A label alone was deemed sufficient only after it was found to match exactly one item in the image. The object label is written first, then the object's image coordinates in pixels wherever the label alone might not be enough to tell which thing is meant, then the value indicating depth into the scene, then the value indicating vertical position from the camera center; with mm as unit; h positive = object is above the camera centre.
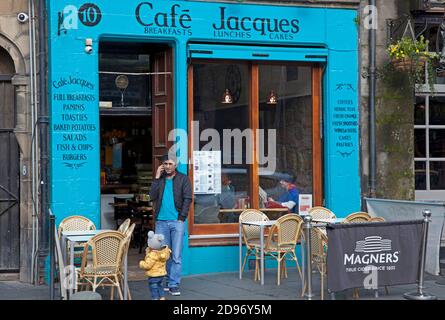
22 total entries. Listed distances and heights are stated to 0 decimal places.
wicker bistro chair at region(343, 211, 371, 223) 11605 -935
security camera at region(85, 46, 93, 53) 11977 +1679
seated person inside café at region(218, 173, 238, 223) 13133 -719
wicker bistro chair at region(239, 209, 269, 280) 12203 -1195
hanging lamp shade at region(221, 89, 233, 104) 13227 +992
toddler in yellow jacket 9445 -1282
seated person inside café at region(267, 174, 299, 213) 13539 -703
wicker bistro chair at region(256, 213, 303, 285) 11589 -1211
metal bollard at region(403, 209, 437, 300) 10188 -1415
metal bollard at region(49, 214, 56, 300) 9734 -1234
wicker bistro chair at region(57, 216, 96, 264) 11195 -945
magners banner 9688 -1261
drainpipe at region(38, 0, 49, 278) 11727 +177
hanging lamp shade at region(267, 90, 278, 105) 13469 +1003
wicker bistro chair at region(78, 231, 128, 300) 9695 -1256
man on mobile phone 10852 -729
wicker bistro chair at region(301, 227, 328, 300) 10328 -1289
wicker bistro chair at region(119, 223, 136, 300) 9859 -1090
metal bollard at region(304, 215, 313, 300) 10047 -1264
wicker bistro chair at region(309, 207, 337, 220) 12602 -938
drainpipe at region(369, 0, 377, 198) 13602 +728
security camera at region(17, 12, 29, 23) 11875 +2165
